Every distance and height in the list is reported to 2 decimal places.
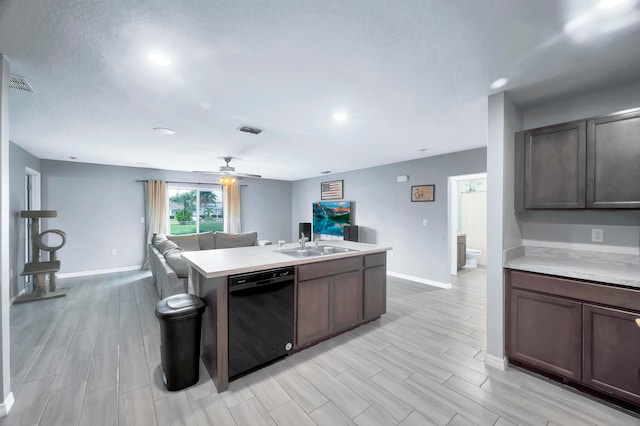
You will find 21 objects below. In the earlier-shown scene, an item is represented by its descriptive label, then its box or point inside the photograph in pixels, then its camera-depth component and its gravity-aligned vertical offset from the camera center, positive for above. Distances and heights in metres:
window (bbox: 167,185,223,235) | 6.73 +0.10
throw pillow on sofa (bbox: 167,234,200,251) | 5.52 -0.64
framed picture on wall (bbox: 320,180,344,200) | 6.89 +0.64
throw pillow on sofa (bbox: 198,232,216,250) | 5.83 -0.65
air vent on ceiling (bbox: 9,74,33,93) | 1.98 +1.06
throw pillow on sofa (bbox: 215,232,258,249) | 6.00 -0.66
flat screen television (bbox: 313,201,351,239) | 6.61 -0.13
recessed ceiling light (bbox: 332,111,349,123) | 2.72 +1.07
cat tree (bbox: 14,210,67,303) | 3.94 -0.87
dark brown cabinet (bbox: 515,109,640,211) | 1.91 +0.40
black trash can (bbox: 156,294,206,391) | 1.94 -1.02
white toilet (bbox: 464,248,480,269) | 6.10 -1.12
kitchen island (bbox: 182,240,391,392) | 1.97 -0.77
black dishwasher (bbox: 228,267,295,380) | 2.03 -0.91
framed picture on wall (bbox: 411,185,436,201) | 4.81 +0.39
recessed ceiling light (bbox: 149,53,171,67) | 1.71 +1.06
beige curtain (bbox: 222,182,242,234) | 7.32 +0.10
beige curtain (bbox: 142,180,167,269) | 6.08 +0.11
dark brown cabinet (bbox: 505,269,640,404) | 1.70 -0.89
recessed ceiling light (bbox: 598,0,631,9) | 1.27 +1.06
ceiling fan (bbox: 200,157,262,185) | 4.48 +0.71
